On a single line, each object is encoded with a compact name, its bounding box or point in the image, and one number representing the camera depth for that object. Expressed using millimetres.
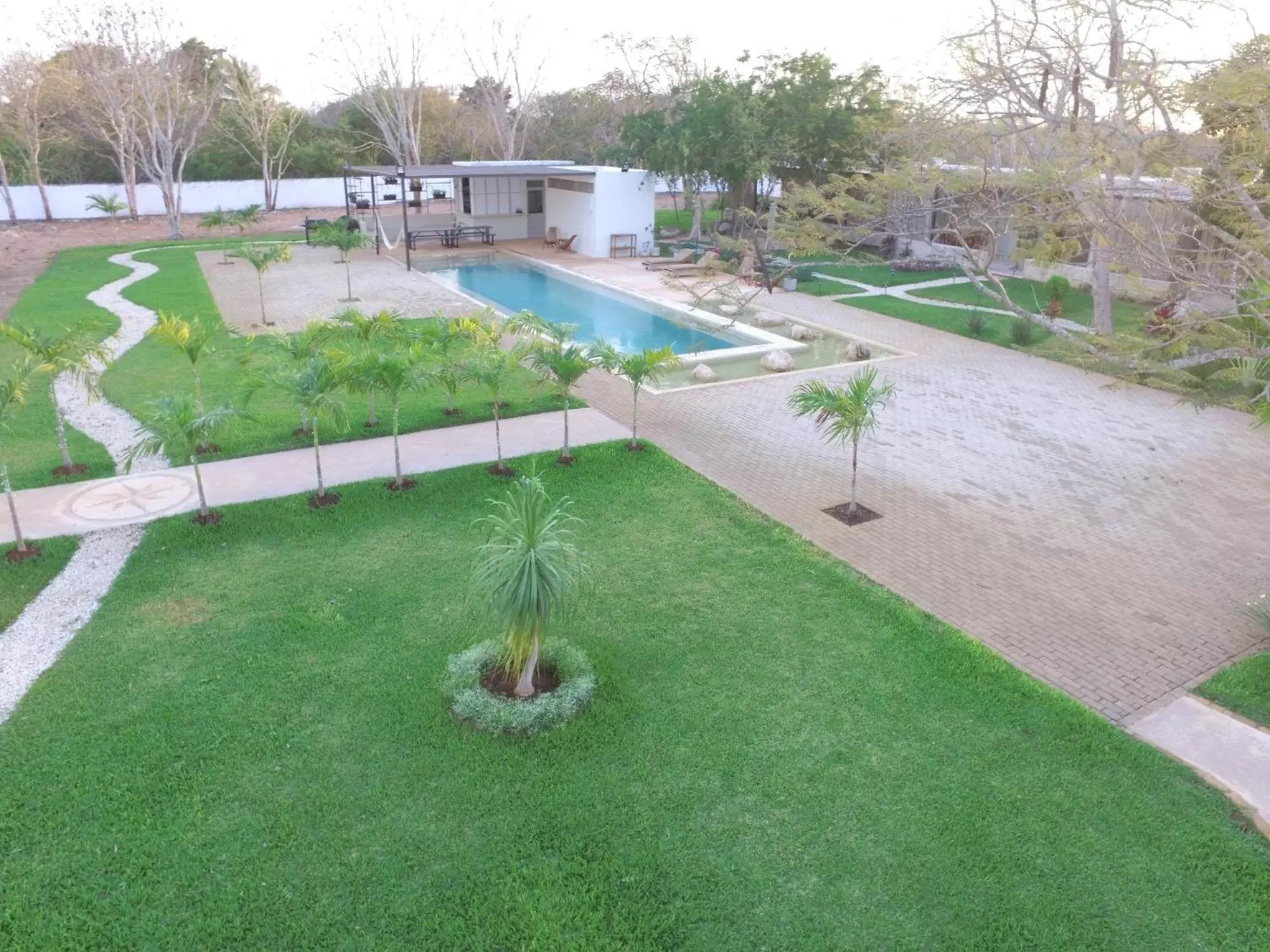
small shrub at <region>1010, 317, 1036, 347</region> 16609
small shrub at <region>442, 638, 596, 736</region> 5660
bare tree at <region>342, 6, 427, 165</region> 35281
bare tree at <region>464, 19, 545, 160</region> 37906
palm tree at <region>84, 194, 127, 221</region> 34094
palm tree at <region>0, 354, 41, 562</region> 7660
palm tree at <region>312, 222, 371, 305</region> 20672
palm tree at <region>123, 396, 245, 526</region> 7934
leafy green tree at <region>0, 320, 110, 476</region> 8781
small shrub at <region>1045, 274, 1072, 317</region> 17980
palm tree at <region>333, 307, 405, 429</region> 10836
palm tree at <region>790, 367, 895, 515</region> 8547
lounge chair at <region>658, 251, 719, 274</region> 23719
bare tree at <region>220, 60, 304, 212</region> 36188
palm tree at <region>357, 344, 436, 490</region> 8852
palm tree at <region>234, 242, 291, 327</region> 16828
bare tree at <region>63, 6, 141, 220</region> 26703
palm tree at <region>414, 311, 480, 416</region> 9672
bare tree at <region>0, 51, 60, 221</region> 31484
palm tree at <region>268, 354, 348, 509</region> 8477
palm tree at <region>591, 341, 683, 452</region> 9938
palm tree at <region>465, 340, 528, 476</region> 9422
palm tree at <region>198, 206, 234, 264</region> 26688
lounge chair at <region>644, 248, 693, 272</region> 24953
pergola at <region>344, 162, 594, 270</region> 23469
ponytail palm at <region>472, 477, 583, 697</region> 5508
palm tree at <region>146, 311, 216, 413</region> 9609
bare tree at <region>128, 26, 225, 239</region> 27375
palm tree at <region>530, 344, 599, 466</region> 9820
